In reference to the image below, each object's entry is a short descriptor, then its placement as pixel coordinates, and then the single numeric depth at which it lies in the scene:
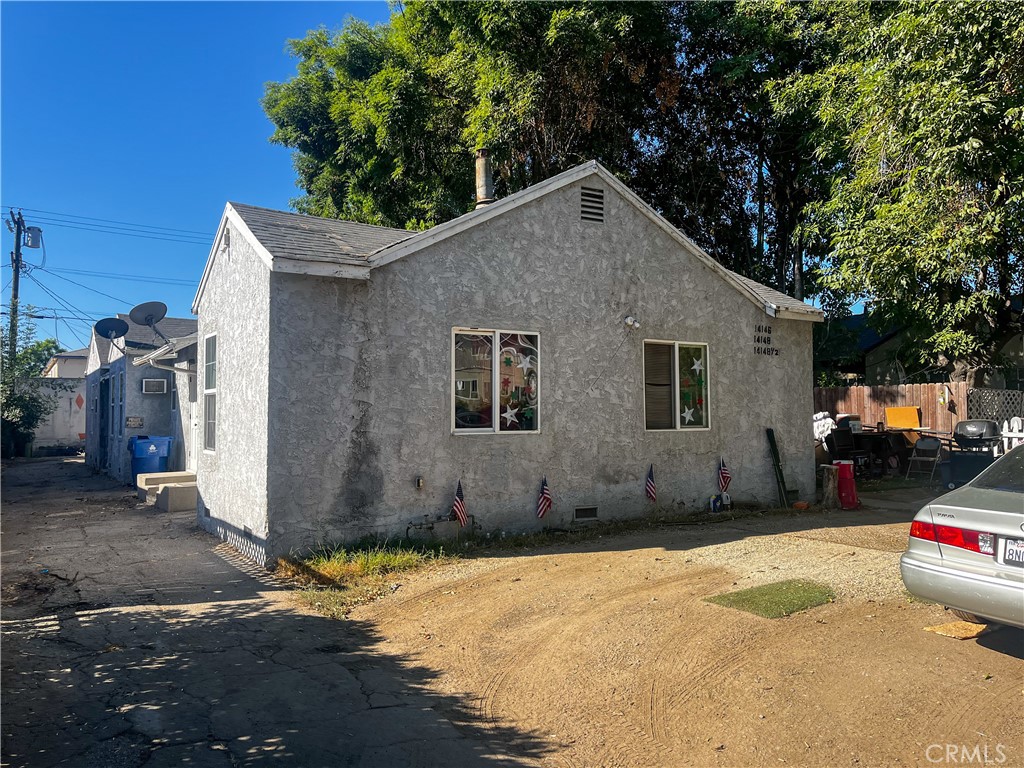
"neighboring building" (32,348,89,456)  30.16
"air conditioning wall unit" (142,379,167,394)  17.00
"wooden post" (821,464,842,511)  11.85
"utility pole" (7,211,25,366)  28.45
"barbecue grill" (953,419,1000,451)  12.94
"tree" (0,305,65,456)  23.88
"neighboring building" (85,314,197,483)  16.80
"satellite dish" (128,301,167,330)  16.95
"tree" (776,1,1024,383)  11.77
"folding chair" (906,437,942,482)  15.27
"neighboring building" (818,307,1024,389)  19.42
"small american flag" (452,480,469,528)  8.61
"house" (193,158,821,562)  7.82
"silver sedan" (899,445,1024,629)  4.32
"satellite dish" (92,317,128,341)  16.83
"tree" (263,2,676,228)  16.48
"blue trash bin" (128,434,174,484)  15.93
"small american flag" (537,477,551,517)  9.27
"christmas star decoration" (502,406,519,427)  9.15
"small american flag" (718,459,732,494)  11.04
